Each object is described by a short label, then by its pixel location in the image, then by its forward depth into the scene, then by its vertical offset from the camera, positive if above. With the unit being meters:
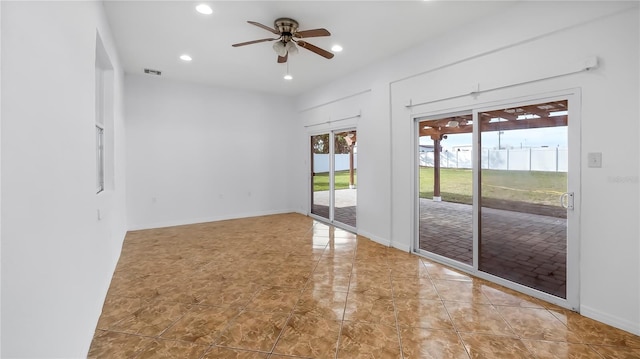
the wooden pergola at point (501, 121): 2.90 +0.61
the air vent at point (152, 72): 5.29 +1.93
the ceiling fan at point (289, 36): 3.23 +1.63
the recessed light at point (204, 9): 3.13 +1.85
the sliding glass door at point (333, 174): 6.12 -0.03
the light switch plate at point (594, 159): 2.52 +0.11
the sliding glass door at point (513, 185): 2.87 -0.15
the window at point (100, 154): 3.36 +0.23
